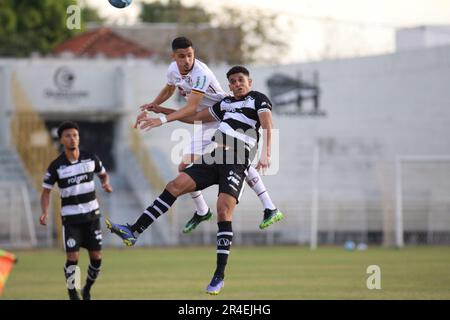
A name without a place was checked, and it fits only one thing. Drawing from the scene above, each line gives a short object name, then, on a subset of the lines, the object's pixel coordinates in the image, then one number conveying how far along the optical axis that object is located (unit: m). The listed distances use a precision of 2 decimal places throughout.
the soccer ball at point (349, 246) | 35.91
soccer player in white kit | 15.03
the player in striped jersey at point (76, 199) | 17.58
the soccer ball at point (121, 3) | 14.36
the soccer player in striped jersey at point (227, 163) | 14.86
